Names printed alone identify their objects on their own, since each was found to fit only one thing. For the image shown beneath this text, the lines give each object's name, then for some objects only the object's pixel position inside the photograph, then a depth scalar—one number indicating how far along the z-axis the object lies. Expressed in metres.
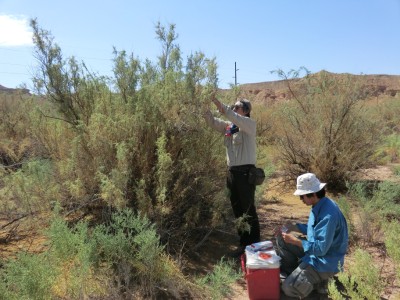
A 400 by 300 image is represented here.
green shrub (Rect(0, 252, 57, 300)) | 2.66
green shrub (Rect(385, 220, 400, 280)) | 3.26
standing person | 4.43
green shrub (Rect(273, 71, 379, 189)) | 7.91
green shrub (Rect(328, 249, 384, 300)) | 2.67
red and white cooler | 3.64
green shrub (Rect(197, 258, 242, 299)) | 3.41
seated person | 3.47
